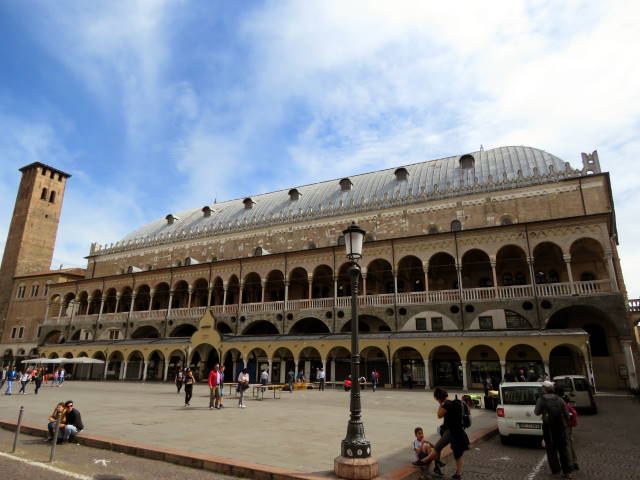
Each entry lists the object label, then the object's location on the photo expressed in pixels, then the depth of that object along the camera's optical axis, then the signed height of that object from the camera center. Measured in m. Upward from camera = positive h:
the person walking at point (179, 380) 24.10 -0.73
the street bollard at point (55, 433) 8.23 -1.29
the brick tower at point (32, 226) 58.72 +19.61
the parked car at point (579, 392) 16.59 -0.92
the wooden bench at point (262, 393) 21.44 -1.44
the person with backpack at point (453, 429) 7.32 -1.04
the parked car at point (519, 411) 10.37 -1.02
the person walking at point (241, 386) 17.31 -0.75
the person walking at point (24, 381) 23.82 -0.81
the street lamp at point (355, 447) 6.81 -1.28
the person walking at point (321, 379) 26.97 -0.72
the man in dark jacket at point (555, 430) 7.63 -1.09
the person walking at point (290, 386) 24.53 -1.05
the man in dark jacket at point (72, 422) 9.94 -1.28
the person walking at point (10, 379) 24.43 -0.75
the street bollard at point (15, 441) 8.97 -1.55
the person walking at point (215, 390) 16.62 -0.88
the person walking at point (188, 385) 17.12 -0.73
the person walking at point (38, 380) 24.28 -0.77
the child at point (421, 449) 7.68 -1.44
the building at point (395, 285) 26.81 +6.93
